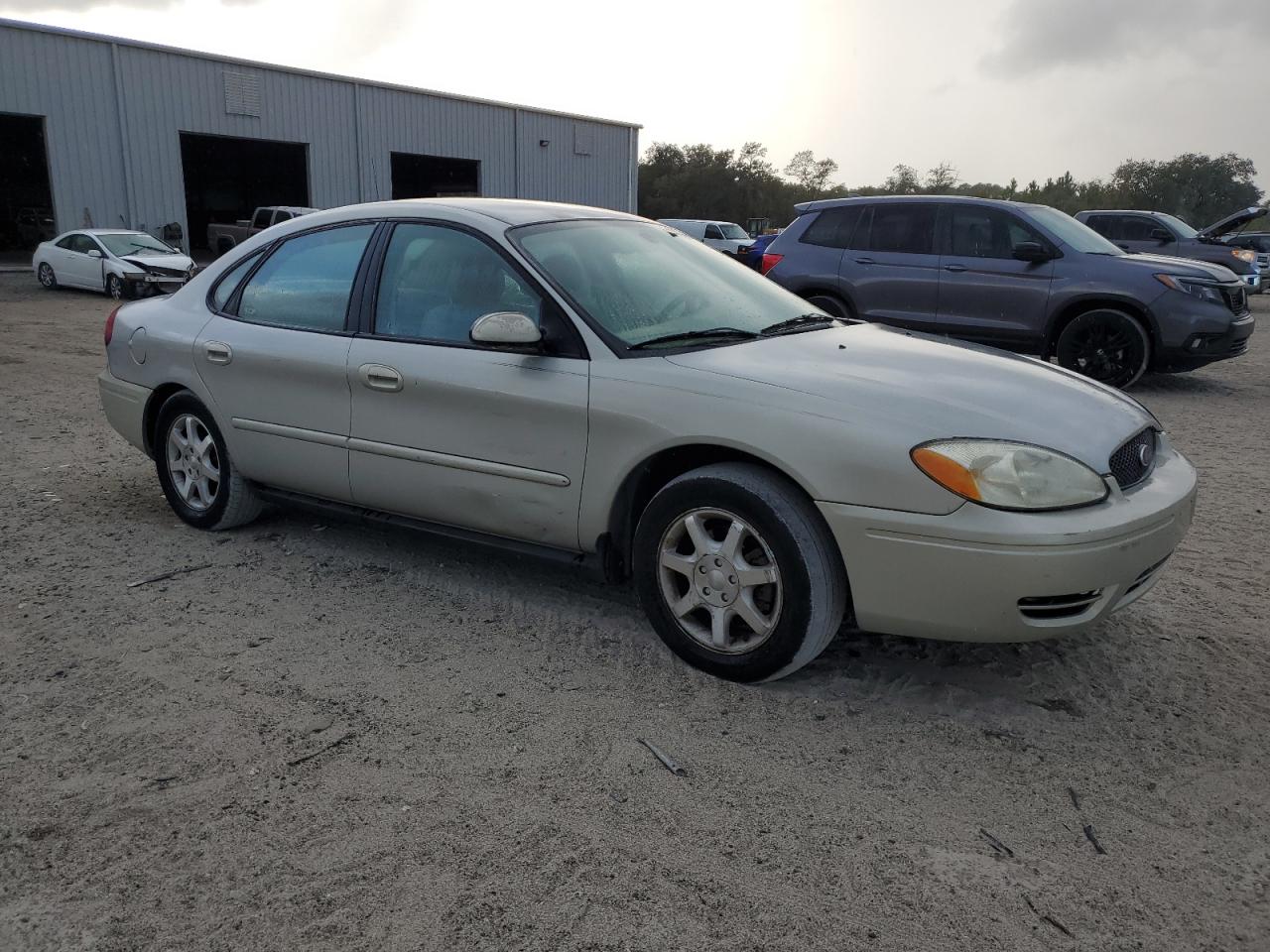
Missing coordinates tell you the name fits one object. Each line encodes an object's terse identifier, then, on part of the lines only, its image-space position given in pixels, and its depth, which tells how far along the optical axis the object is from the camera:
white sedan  18.05
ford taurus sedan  3.01
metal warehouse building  24.59
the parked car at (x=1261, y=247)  23.48
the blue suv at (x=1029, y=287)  9.11
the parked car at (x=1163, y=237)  15.73
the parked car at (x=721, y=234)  29.70
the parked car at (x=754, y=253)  19.16
